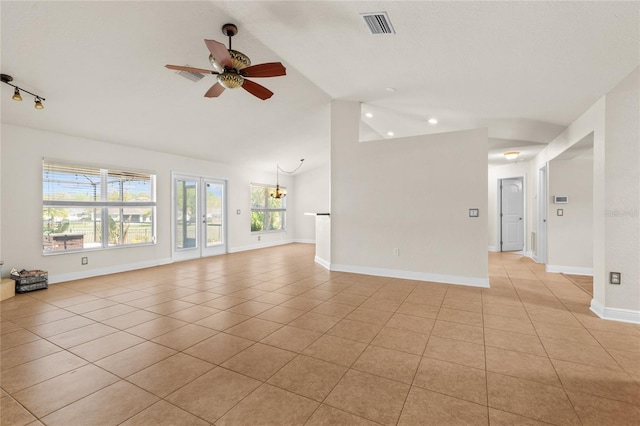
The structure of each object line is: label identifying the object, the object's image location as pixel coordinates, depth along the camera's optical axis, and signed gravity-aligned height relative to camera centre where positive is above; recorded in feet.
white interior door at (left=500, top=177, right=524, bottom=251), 27.40 +0.21
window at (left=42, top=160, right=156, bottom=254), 15.87 +0.21
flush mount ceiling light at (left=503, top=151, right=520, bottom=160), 21.44 +4.39
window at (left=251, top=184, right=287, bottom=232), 30.60 +0.09
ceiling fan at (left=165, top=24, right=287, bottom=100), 8.60 +4.68
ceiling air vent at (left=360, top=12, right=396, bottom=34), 8.87 +6.11
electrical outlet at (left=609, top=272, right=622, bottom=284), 10.62 -2.49
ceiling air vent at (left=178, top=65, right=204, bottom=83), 12.30 +5.94
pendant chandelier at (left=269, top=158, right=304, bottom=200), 30.42 +2.31
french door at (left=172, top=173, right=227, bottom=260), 22.54 -0.48
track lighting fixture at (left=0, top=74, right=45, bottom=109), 10.49 +4.86
